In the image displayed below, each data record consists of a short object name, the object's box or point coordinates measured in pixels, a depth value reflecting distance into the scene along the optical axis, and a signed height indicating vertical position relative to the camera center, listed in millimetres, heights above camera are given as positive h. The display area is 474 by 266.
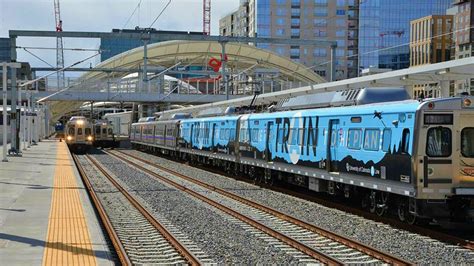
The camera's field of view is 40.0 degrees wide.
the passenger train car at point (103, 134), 60000 -960
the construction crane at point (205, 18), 144750 +23901
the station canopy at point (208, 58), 67312 +7146
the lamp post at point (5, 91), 30203 +1516
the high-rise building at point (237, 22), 138375 +23729
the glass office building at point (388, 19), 124688 +20867
